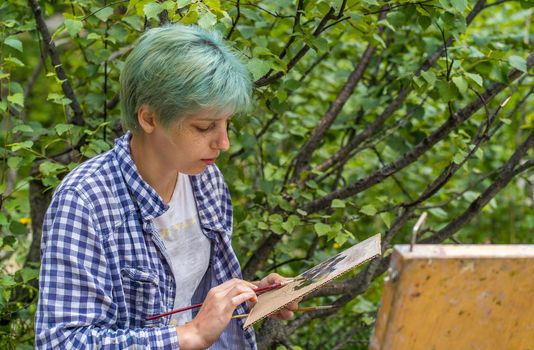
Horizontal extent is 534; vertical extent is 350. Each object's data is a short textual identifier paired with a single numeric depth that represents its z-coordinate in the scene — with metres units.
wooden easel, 1.30
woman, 1.69
